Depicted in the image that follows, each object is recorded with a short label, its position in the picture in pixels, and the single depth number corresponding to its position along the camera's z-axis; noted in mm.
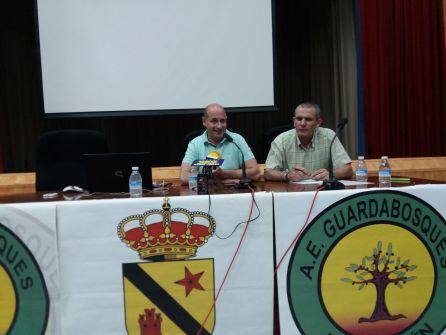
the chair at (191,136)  3848
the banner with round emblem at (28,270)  2111
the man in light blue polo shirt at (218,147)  3393
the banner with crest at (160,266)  2133
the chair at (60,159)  3232
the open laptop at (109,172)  2465
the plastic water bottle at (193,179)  2681
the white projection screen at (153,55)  4652
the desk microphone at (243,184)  2512
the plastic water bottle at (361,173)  2725
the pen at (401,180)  2551
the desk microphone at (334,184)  2362
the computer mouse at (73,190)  2656
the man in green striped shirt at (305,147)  3242
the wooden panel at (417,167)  4680
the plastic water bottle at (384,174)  2488
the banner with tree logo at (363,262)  2215
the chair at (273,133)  3959
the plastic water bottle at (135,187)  2336
